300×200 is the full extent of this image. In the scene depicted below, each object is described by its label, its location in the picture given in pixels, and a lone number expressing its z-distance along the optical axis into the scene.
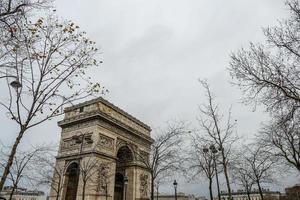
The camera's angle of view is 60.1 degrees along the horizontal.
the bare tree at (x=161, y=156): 20.61
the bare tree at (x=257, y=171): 30.70
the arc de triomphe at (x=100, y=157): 25.78
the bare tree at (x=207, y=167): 23.72
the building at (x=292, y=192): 53.33
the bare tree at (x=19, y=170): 19.11
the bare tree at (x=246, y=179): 33.14
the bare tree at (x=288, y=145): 21.44
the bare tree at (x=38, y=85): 9.26
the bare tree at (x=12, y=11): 8.09
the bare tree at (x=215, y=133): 18.65
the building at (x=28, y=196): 118.44
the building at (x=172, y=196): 106.06
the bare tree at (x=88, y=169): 24.39
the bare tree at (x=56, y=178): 26.23
